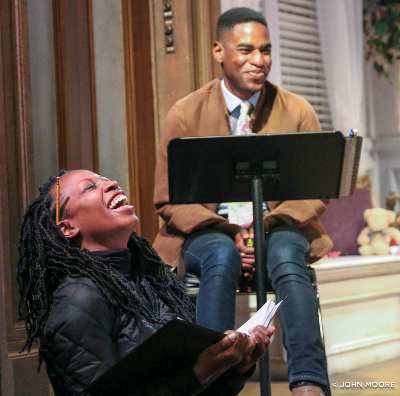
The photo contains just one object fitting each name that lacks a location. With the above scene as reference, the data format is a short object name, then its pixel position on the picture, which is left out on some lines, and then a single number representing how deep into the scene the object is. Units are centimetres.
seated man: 464
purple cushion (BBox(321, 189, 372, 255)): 830
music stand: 433
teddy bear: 811
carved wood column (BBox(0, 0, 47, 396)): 480
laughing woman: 274
